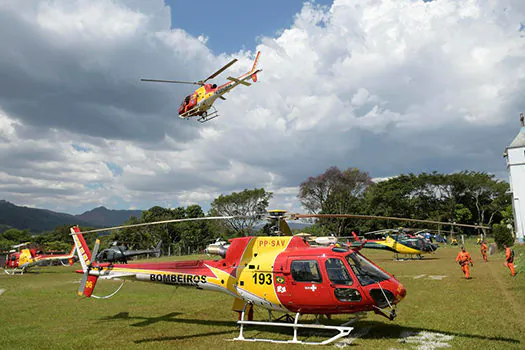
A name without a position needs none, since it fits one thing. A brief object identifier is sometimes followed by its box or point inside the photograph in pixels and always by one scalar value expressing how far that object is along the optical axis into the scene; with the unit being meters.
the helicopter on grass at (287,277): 8.56
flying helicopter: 24.42
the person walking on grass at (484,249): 26.63
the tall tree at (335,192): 60.09
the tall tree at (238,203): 66.88
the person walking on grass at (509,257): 17.64
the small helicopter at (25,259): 33.41
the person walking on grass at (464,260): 17.98
